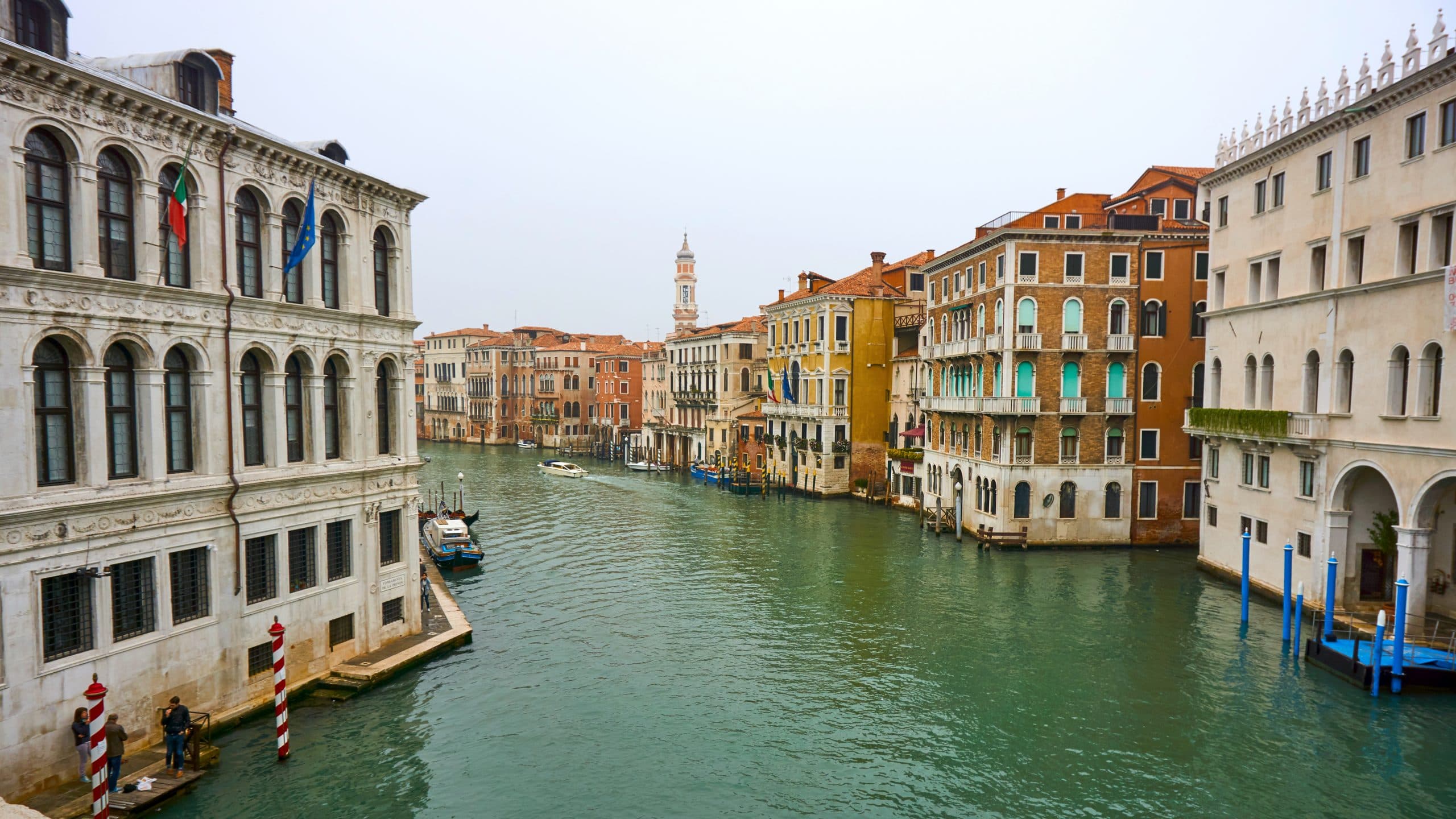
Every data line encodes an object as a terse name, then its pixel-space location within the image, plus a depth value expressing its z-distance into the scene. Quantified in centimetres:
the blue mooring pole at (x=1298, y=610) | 1931
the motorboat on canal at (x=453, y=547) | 2872
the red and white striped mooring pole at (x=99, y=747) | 1084
